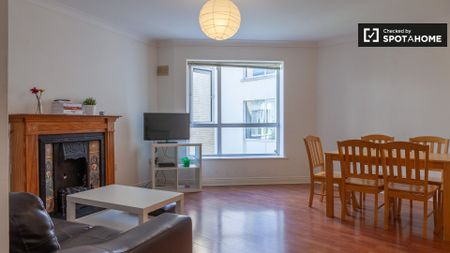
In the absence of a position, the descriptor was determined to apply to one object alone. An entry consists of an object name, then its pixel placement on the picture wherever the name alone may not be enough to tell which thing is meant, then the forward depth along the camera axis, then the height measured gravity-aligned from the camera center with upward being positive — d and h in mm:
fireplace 3199 -513
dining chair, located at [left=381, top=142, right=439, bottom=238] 2828 -548
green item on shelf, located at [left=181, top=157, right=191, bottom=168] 4837 -631
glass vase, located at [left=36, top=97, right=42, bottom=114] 3211 +163
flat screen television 4750 -70
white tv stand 4719 -704
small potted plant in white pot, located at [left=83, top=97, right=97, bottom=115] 3720 +188
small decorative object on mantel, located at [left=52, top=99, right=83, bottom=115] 3406 +166
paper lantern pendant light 2594 +875
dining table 2814 -512
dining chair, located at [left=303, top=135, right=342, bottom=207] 3732 -517
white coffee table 2453 -664
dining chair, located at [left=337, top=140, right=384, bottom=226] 3129 -519
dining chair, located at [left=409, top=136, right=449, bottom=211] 3656 -257
